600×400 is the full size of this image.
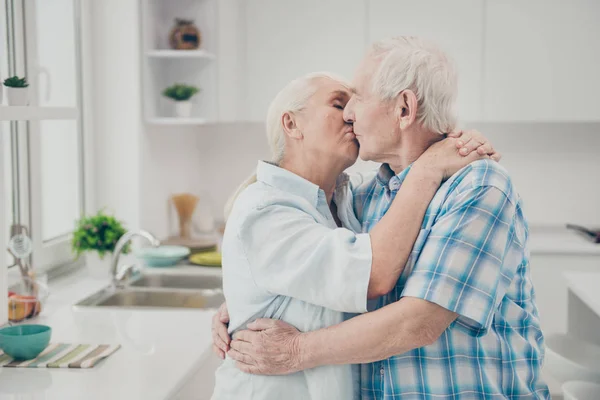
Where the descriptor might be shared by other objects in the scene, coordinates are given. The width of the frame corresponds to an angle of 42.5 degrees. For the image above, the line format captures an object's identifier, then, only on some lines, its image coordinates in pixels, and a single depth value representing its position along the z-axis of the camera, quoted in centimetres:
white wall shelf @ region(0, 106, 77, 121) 191
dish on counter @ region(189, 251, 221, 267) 354
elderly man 147
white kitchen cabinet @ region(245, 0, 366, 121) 413
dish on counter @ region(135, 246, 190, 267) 351
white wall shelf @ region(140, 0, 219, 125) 391
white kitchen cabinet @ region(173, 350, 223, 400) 235
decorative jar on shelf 384
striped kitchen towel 207
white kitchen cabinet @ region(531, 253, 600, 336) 399
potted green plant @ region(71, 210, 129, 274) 321
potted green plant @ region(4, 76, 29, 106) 207
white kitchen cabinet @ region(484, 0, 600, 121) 406
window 303
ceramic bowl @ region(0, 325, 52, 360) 206
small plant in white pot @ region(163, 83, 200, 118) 378
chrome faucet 304
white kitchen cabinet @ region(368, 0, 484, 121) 409
